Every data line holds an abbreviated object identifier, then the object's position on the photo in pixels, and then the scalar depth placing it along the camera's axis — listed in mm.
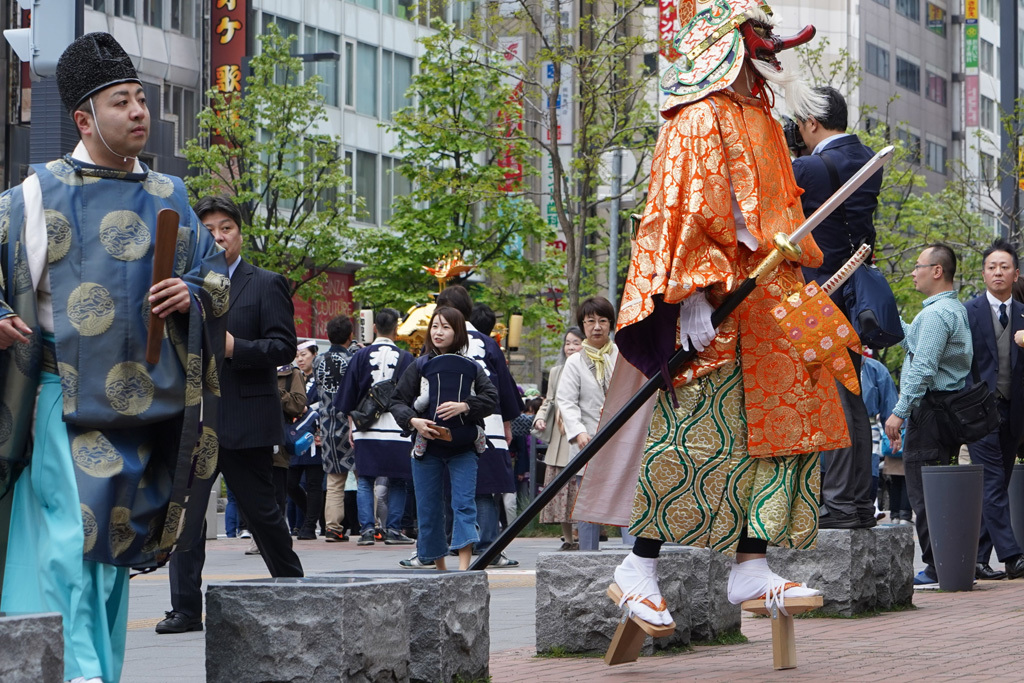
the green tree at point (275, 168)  30828
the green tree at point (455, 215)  27656
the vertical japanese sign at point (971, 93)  67438
